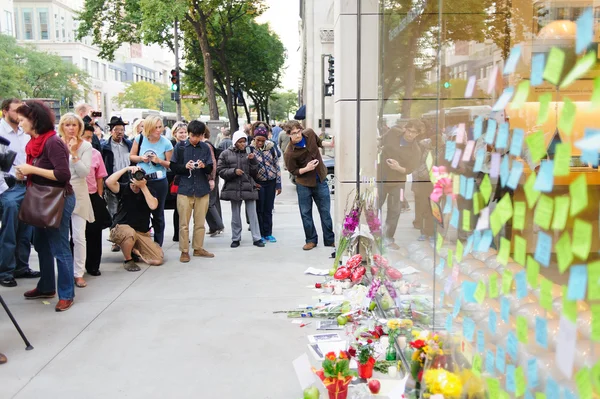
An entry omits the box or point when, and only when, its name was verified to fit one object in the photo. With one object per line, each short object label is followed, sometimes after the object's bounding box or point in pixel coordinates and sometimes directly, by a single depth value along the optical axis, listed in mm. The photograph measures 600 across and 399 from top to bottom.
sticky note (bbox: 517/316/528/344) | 2496
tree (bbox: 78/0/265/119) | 29016
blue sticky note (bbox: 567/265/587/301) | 2006
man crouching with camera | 7637
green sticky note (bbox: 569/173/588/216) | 2006
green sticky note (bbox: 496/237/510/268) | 2646
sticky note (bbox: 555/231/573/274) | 2069
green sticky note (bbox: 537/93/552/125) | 2231
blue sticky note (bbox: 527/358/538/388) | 2401
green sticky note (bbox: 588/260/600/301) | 1930
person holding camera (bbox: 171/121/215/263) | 7992
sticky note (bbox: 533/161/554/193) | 2195
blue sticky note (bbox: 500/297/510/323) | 2682
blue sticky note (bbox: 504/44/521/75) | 2617
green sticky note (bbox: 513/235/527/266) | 2451
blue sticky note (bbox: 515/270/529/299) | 2512
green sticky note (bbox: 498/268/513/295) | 2656
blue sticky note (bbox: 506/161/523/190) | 2486
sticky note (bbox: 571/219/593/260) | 1995
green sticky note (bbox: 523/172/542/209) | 2300
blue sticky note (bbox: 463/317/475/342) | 3084
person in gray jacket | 8812
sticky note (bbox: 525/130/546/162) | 2305
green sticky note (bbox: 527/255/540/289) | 2381
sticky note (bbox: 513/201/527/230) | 2453
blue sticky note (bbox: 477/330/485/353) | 2949
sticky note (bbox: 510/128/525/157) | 2535
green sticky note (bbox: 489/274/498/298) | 2803
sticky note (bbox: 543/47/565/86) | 2104
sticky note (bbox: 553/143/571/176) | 2094
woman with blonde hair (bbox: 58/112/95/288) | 6363
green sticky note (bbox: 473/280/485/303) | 2952
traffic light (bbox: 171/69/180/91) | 26531
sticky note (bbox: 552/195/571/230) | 2096
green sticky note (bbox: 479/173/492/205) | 2856
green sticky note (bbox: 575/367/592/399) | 1996
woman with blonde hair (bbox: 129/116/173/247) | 7930
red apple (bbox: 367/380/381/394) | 3826
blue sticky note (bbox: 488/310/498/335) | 2812
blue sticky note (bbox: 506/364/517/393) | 2596
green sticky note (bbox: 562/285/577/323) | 2064
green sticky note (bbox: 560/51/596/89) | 1960
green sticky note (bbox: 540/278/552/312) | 2273
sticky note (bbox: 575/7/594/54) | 1981
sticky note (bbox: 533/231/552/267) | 2240
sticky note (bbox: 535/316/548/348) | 2314
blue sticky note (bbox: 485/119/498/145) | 2850
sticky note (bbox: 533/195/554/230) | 2205
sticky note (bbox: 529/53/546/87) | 2232
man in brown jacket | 8445
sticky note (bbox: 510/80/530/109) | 2416
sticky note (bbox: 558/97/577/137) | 2057
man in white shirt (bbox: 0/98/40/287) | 6754
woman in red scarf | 5473
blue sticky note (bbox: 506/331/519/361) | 2594
